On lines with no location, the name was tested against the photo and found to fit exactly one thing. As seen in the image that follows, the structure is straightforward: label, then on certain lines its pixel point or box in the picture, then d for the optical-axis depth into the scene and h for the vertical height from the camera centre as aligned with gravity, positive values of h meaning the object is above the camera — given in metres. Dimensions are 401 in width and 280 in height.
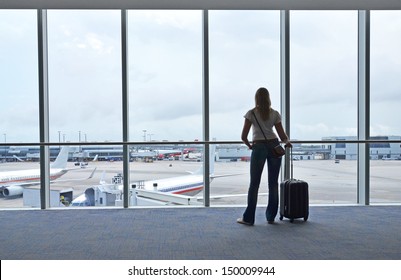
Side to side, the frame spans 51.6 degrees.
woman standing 4.03 -0.05
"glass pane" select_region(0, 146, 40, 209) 4.99 -0.51
